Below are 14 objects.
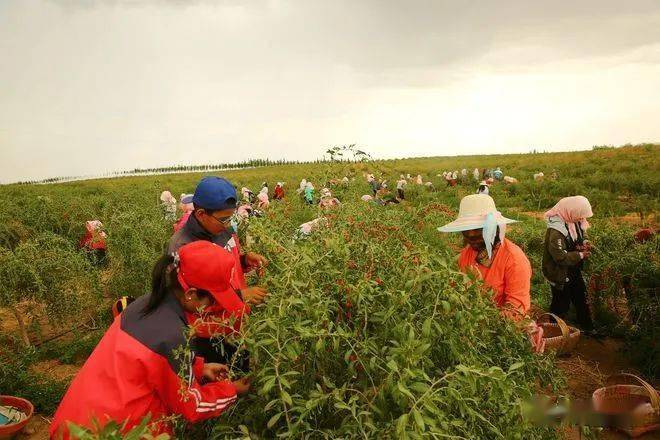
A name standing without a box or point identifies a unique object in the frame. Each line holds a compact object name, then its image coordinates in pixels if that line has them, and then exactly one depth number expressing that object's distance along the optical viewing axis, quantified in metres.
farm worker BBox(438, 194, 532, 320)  2.68
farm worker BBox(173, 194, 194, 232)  6.37
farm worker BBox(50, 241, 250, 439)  1.59
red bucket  3.54
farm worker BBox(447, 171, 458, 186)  21.53
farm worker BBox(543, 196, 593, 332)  4.36
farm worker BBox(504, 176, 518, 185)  19.65
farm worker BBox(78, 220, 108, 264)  6.48
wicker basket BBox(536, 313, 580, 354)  3.98
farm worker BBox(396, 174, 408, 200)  17.33
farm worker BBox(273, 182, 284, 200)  14.29
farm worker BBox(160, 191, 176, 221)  7.73
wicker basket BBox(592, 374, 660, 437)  3.17
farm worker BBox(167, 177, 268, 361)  2.79
